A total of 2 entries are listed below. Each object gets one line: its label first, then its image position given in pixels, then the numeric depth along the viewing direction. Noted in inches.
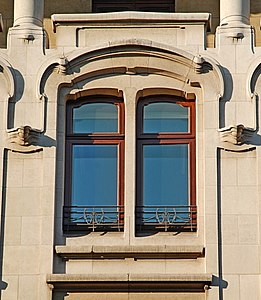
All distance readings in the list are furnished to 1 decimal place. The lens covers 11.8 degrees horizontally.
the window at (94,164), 1130.0
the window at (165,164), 1128.2
